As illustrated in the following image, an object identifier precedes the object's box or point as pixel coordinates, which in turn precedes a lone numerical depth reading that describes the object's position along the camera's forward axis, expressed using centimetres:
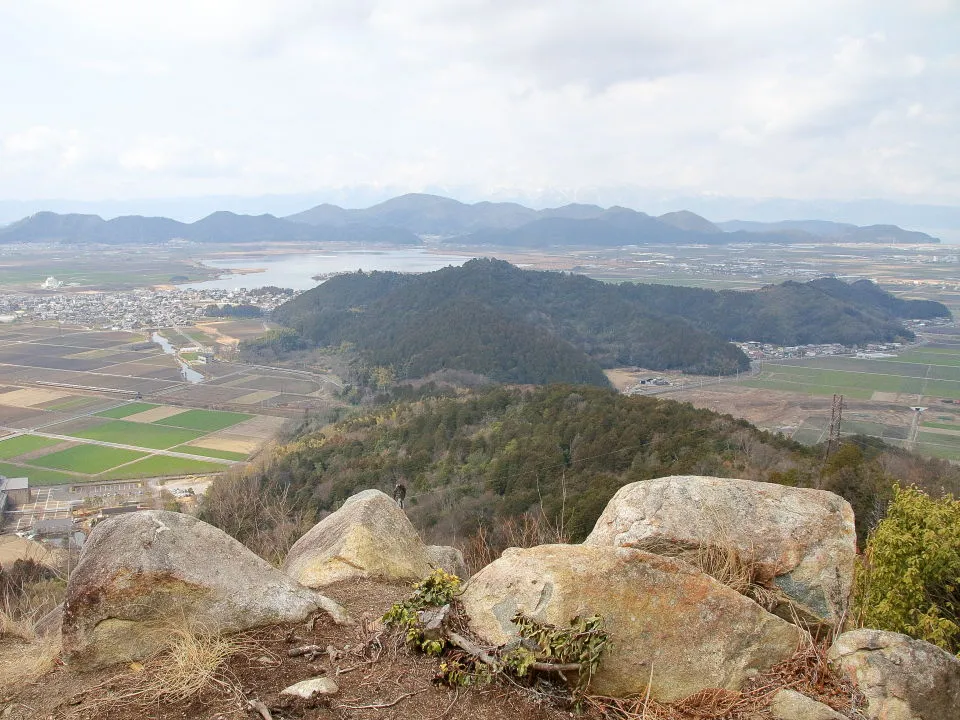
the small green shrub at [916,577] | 709
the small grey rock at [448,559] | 789
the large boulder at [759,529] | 655
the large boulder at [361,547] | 710
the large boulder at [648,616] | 475
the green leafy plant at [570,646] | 459
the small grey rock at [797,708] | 423
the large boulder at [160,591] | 507
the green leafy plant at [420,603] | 499
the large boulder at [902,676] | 434
